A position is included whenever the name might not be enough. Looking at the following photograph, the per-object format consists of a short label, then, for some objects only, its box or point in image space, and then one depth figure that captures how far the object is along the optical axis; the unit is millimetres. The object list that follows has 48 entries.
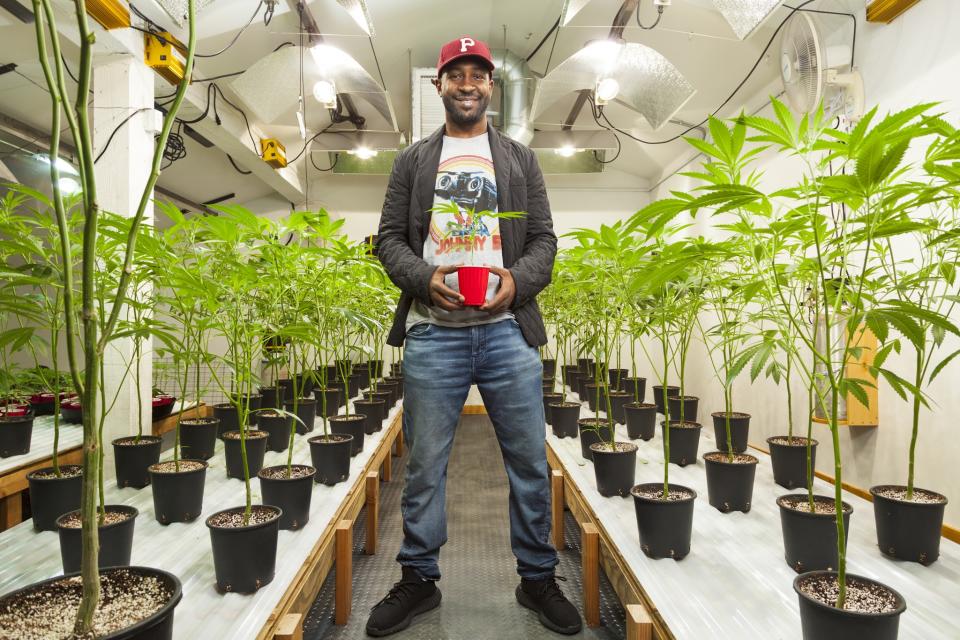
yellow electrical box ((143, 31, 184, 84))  2660
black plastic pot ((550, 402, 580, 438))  2955
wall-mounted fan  2447
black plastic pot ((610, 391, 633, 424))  3252
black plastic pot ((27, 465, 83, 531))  1585
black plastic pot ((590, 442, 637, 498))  1933
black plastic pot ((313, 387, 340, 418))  3273
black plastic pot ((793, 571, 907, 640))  832
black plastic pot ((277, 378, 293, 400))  3629
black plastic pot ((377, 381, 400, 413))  3910
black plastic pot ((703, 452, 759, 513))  1771
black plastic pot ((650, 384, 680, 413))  3625
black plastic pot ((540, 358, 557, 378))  4832
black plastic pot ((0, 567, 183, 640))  684
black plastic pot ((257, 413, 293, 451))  2539
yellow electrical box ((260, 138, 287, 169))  4734
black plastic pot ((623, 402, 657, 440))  2787
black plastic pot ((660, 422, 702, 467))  2312
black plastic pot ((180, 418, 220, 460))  2340
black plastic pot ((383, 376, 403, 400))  4504
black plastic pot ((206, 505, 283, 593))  1224
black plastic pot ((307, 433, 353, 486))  2041
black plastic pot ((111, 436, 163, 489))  1979
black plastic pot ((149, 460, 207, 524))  1638
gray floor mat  1627
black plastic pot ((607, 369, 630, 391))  4432
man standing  1515
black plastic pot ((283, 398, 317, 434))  2951
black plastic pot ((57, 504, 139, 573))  1227
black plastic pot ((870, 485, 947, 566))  1393
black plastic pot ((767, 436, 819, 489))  2029
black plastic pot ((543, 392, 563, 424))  3195
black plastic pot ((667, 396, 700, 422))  3094
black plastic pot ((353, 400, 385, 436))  3045
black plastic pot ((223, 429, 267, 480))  2090
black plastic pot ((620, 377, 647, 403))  3692
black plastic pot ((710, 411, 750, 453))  2514
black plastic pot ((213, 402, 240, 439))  2740
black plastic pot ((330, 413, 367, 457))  2477
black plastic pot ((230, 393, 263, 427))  3090
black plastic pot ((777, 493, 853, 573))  1296
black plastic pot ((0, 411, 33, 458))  2100
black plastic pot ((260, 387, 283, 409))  3378
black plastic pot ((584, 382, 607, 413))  3314
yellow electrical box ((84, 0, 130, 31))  2332
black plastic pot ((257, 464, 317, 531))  1614
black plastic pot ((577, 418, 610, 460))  2408
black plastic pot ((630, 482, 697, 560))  1415
